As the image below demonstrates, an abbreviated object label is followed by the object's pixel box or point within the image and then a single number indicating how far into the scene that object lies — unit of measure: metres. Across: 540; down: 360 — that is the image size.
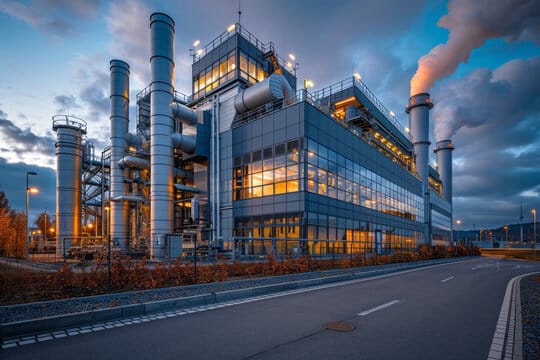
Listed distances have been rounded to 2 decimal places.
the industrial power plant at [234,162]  26.80
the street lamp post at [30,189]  26.11
